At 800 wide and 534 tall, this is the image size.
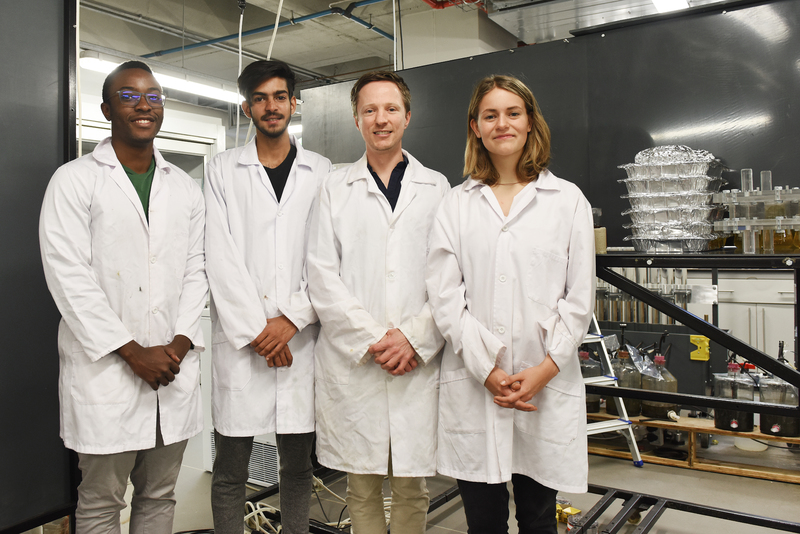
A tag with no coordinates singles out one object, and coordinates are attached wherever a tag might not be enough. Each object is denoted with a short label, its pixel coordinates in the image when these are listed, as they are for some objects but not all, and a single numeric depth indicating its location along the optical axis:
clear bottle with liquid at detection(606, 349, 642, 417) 3.58
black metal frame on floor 2.28
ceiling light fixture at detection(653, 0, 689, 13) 3.29
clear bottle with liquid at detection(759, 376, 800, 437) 3.24
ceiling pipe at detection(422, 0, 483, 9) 3.98
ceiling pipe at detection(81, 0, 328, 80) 4.47
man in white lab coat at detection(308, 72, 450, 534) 1.69
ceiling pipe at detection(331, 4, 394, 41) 4.54
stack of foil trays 2.07
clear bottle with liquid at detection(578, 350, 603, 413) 3.51
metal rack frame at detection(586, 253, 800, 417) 1.76
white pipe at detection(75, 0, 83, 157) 1.98
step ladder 3.26
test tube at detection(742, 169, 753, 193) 2.15
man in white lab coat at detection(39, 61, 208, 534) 1.58
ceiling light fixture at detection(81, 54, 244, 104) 3.95
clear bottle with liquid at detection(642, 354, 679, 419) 3.49
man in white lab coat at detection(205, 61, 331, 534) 1.80
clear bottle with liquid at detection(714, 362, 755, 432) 3.34
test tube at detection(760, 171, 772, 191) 2.09
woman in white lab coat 1.53
